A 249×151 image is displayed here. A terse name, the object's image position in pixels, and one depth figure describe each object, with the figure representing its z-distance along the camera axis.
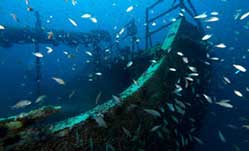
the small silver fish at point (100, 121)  2.63
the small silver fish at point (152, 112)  3.02
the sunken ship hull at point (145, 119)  2.50
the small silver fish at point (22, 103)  3.51
